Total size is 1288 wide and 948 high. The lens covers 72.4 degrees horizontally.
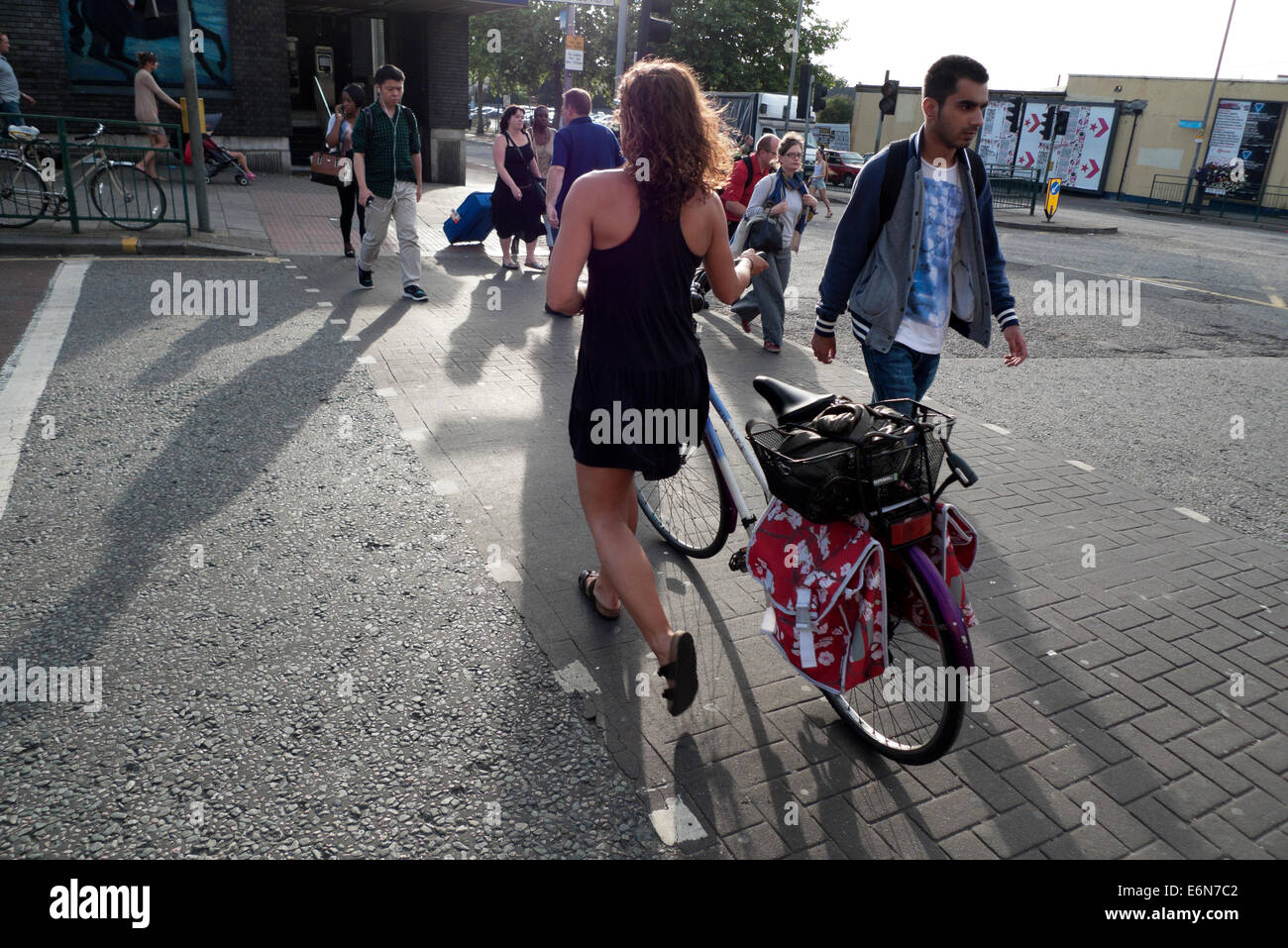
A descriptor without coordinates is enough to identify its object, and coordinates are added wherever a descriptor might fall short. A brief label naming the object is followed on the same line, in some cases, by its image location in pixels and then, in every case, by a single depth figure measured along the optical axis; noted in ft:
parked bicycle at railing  34.22
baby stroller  52.13
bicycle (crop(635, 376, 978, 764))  8.48
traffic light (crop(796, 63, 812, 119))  81.89
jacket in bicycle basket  8.29
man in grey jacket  12.08
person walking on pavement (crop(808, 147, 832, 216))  47.97
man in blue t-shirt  27.07
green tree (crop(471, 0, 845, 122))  139.85
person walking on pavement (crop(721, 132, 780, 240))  28.42
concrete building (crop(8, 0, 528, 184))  50.31
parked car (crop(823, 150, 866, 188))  112.16
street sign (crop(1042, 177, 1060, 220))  79.71
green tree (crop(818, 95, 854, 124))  164.86
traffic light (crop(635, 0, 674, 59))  37.63
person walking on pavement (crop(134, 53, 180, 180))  45.19
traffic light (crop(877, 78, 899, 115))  81.35
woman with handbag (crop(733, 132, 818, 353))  25.76
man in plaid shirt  27.81
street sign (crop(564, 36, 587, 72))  64.95
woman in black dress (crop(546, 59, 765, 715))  8.80
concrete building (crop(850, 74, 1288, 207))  108.37
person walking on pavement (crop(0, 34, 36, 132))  41.32
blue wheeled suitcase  40.40
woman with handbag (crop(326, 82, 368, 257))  34.24
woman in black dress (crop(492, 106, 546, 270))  34.12
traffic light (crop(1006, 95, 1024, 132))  114.62
